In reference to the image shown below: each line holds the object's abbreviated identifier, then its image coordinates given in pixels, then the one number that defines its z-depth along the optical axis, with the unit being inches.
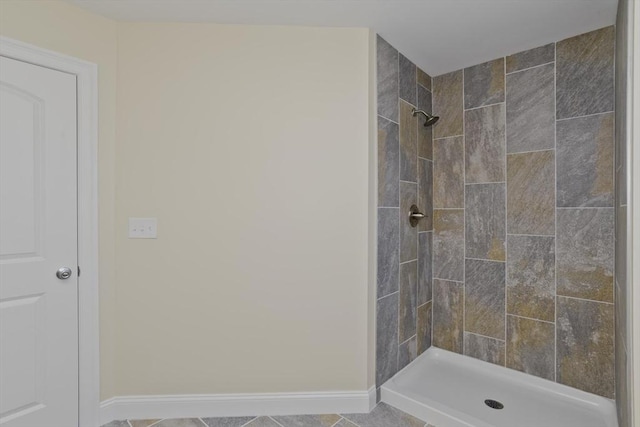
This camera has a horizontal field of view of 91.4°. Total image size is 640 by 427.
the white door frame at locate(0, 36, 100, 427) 67.1
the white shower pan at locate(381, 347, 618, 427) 69.6
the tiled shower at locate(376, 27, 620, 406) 74.6
